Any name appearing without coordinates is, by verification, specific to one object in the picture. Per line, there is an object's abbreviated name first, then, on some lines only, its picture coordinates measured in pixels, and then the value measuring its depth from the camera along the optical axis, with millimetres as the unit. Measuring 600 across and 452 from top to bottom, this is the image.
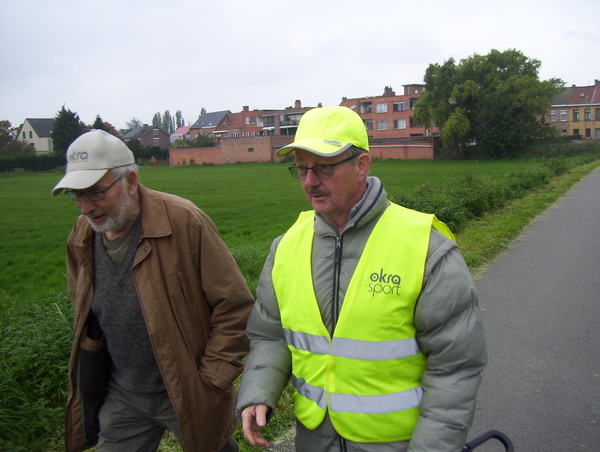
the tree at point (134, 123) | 162000
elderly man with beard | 2691
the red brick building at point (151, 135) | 119625
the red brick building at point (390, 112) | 80250
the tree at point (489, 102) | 59500
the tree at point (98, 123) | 78312
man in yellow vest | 2002
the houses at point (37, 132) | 88375
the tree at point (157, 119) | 191625
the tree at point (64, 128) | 74938
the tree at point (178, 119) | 194625
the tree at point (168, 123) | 191175
